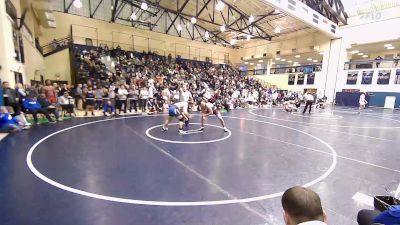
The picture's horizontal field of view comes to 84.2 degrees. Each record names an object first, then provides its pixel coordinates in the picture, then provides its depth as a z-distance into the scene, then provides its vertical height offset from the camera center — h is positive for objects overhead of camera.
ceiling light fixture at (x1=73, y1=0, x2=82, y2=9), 14.44 +5.31
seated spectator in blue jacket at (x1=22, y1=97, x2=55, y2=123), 9.12 -0.98
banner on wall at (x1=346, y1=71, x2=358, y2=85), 23.36 +1.56
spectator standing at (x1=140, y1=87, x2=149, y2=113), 14.28 -0.70
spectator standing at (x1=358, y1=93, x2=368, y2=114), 16.50 -0.67
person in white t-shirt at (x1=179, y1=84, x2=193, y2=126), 8.90 -0.36
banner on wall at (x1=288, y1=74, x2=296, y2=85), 29.91 +1.58
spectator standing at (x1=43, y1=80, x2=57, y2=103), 10.91 -0.46
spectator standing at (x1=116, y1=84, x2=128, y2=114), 12.95 -0.67
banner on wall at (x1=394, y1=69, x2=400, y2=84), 21.12 +1.49
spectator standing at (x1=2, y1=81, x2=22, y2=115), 8.62 -0.60
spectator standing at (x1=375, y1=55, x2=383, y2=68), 22.12 +3.10
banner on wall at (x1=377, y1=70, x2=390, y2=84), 21.82 +1.56
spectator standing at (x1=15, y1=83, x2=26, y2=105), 9.17 -0.43
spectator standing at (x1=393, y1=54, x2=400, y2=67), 20.72 +2.98
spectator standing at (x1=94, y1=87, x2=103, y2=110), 12.80 -0.58
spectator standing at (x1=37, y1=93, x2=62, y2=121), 9.55 -0.97
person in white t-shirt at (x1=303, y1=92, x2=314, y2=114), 14.78 -0.55
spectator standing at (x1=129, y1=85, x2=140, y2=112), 13.75 -0.69
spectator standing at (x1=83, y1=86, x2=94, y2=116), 12.48 -0.80
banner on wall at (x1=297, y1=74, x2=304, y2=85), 28.33 +1.47
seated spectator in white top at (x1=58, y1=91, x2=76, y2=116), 11.30 -1.01
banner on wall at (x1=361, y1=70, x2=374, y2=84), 22.78 +1.57
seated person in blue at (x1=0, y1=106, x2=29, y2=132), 7.55 -1.39
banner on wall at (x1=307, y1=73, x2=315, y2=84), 26.56 +1.54
